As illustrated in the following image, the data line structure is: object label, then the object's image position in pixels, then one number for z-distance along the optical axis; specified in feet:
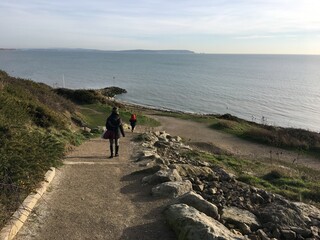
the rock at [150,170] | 26.22
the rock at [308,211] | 21.42
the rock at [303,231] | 18.43
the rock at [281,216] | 19.36
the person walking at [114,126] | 31.79
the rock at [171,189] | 21.43
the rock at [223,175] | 26.34
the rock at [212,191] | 22.41
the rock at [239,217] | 18.37
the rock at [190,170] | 26.00
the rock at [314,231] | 18.62
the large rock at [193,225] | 14.91
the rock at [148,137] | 43.23
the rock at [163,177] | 23.49
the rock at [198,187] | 22.79
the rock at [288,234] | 17.93
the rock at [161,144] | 40.17
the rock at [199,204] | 18.26
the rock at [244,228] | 17.69
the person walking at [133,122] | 55.28
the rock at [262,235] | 16.98
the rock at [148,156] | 31.18
